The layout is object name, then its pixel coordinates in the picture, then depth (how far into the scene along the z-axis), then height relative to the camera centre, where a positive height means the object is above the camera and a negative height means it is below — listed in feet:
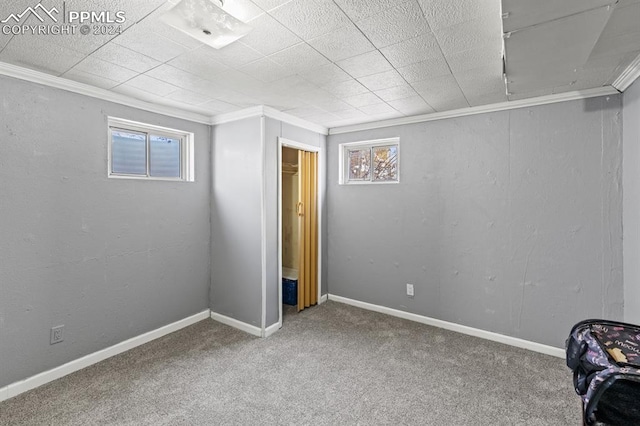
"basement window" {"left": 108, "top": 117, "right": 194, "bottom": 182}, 9.34 +1.94
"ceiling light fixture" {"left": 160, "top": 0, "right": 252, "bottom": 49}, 4.79 +3.11
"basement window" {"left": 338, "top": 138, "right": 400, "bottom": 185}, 12.12 +2.01
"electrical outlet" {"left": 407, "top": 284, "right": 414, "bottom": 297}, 11.60 -2.96
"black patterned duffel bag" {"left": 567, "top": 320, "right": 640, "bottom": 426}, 3.98 -2.18
